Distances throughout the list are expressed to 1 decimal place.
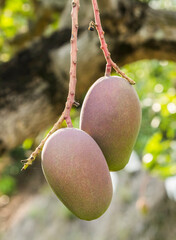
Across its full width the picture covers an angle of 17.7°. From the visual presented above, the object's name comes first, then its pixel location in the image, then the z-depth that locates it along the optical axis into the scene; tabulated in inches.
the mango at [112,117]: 26.9
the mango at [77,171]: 25.4
